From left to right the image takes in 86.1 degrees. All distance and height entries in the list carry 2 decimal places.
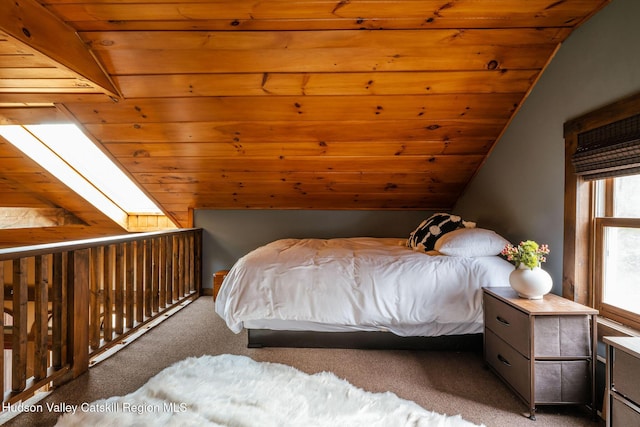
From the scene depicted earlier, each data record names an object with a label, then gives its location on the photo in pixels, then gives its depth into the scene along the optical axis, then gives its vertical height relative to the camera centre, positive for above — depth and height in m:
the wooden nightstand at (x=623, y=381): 1.19 -0.60
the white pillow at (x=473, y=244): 2.36 -0.20
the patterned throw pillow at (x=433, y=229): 2.77 -0.12
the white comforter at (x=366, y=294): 2.18 -0.51
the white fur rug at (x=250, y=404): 1.51 -0.91
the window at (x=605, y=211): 1.66 +0.03
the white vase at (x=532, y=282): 1.80 -0.36
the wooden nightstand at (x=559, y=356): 1.62 -0.67
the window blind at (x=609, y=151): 1.58 +0.32
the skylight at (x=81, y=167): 3.24 +0.48
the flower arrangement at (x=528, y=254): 1.83 -0.22
